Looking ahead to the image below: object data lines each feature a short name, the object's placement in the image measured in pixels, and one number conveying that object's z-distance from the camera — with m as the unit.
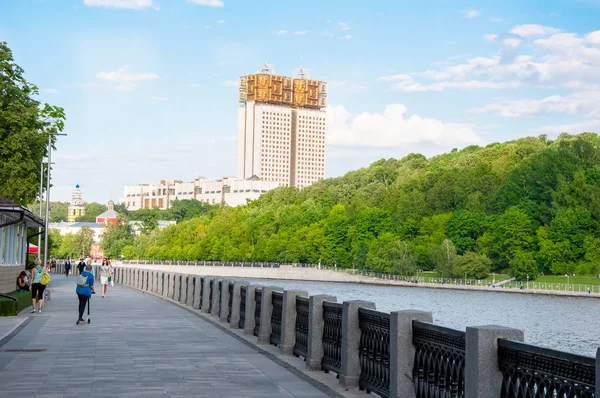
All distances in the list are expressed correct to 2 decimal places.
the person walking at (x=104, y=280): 40.28
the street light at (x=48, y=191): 47.16
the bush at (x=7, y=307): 26.19
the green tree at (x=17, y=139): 43.56
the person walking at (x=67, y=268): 86.32
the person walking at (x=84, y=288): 23.33
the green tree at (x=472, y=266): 119.00
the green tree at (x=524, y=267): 113.00
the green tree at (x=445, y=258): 122.44
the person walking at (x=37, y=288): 28.81
